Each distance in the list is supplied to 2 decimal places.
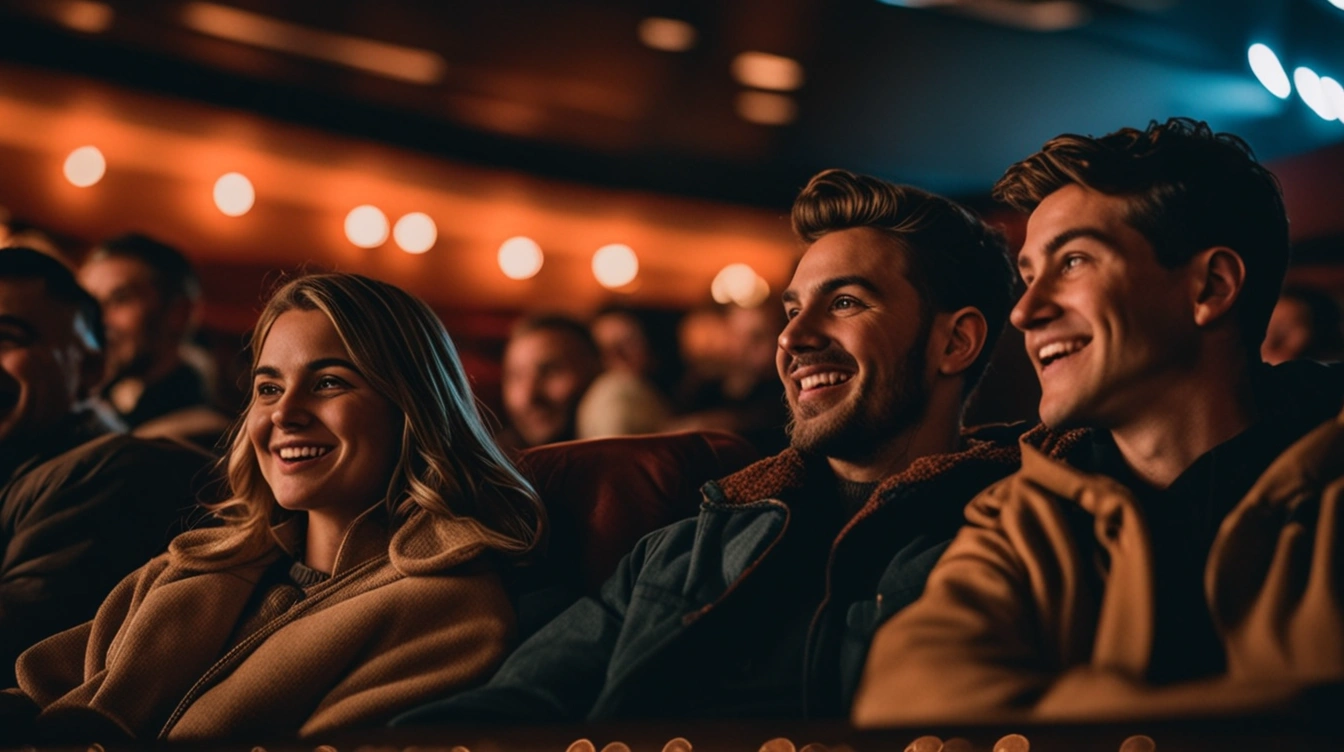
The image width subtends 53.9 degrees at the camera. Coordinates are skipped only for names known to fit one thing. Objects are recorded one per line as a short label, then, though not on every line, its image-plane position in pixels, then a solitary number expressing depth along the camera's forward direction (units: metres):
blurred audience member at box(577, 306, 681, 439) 3.53
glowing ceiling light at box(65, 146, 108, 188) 5.98
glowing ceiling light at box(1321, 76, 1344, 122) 4.03
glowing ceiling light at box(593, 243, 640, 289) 7.54
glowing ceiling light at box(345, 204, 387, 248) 6.78
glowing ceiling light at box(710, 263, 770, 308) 7.60
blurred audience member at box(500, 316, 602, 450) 3.62
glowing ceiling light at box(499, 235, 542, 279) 7.30
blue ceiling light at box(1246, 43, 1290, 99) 4.31
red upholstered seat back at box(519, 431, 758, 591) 1.77
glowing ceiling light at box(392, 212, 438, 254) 6.98
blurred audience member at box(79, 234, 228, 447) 3.07
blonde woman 1.57
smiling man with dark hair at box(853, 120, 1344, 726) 1.10
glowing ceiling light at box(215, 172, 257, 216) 6.38
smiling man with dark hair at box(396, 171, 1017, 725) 1.44
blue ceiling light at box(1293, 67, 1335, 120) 4.04
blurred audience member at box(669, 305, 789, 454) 3.80
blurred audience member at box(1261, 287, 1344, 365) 2.79
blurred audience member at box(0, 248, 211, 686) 1.89
